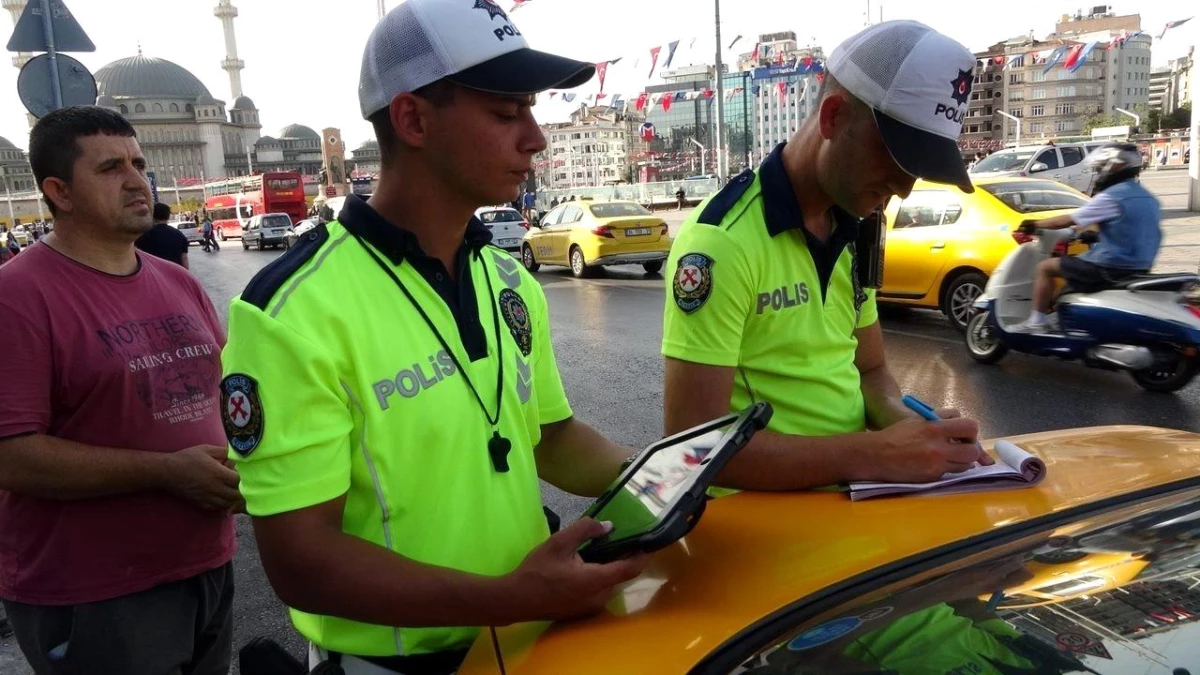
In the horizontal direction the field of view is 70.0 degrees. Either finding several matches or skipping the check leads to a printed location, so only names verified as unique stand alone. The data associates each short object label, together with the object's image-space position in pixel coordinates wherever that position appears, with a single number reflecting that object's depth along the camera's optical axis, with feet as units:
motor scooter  19.01
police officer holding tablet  3.88
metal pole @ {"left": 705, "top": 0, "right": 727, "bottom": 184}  83.82
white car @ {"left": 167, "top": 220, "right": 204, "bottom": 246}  150.54
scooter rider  20.59
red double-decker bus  157.79
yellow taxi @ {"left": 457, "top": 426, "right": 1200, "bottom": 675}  3.59
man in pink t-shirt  6.14
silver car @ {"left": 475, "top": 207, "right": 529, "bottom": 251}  68.94
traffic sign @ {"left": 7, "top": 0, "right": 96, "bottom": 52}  15.52
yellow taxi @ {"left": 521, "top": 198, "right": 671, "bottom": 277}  50.16
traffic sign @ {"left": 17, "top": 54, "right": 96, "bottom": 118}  15.46
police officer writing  5.37
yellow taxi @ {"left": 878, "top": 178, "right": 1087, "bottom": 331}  26.50
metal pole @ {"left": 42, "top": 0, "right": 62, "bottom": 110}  15.65
